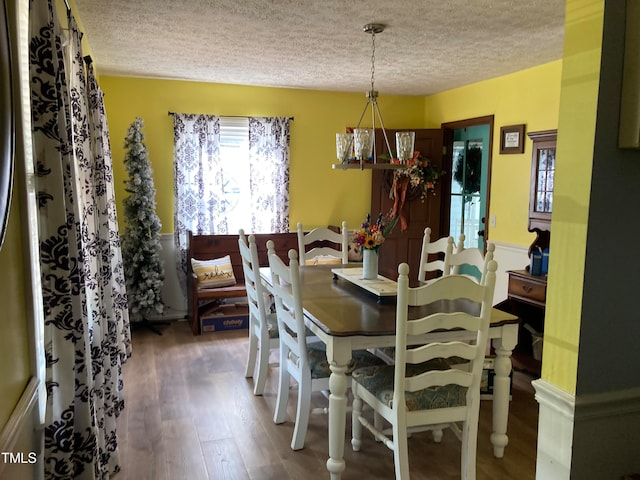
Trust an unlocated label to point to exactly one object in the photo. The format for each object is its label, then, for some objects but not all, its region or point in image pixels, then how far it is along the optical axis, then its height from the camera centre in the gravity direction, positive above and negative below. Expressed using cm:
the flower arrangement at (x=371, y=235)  319 -35
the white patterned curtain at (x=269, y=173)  559 +3
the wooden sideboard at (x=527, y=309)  386 -103
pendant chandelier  337 +21
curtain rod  552 +62
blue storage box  505 -138
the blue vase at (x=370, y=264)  326 -53
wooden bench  502 -82
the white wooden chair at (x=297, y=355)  269 -99
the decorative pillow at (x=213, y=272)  508 -94
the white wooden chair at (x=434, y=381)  224 -91
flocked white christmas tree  484 -56
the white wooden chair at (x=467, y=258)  302 -50
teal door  545 -5
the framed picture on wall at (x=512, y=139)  476 +38
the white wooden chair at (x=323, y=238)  421 -52
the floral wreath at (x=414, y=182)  568 -4
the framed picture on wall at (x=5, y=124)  125 +12
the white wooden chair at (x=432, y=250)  371 -53
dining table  246 -73
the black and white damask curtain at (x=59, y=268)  167 -31
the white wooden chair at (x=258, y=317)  338 -96
